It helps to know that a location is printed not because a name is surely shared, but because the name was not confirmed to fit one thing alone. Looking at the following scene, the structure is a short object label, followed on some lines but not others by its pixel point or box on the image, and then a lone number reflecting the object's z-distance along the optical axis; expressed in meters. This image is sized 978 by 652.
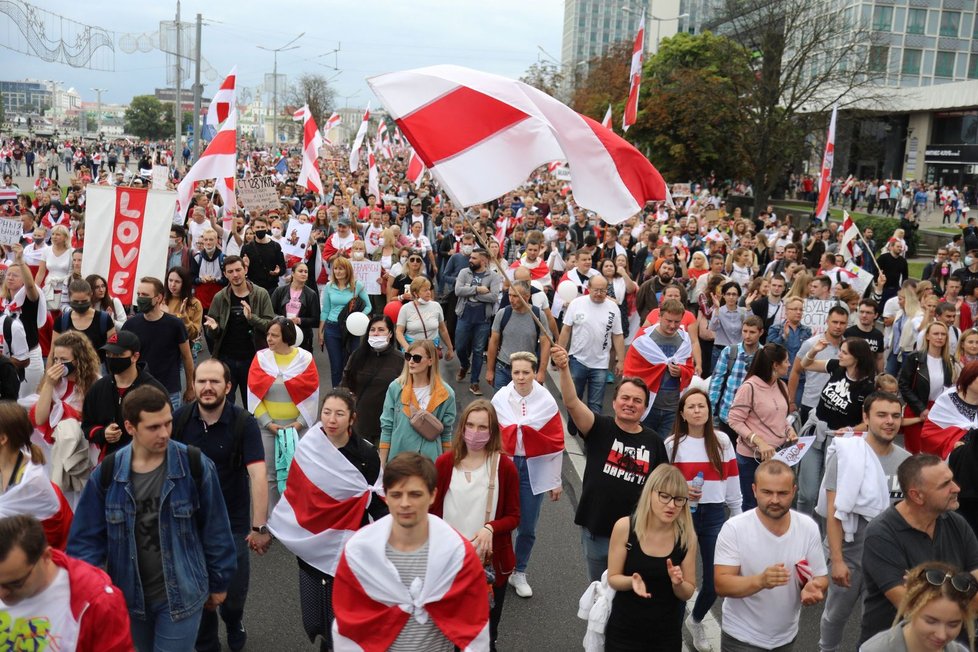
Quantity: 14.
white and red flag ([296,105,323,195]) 16.33
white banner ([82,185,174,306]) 8.93
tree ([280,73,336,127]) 82.86
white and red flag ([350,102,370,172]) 22.23
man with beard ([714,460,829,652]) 4.17
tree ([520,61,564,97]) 69.62
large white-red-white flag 5.31
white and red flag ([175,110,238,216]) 11.86
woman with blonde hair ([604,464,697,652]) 4.11
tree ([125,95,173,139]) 138.50
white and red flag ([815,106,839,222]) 14.47
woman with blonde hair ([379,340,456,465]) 6.00
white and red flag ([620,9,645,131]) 18.02
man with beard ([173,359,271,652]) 4.89
